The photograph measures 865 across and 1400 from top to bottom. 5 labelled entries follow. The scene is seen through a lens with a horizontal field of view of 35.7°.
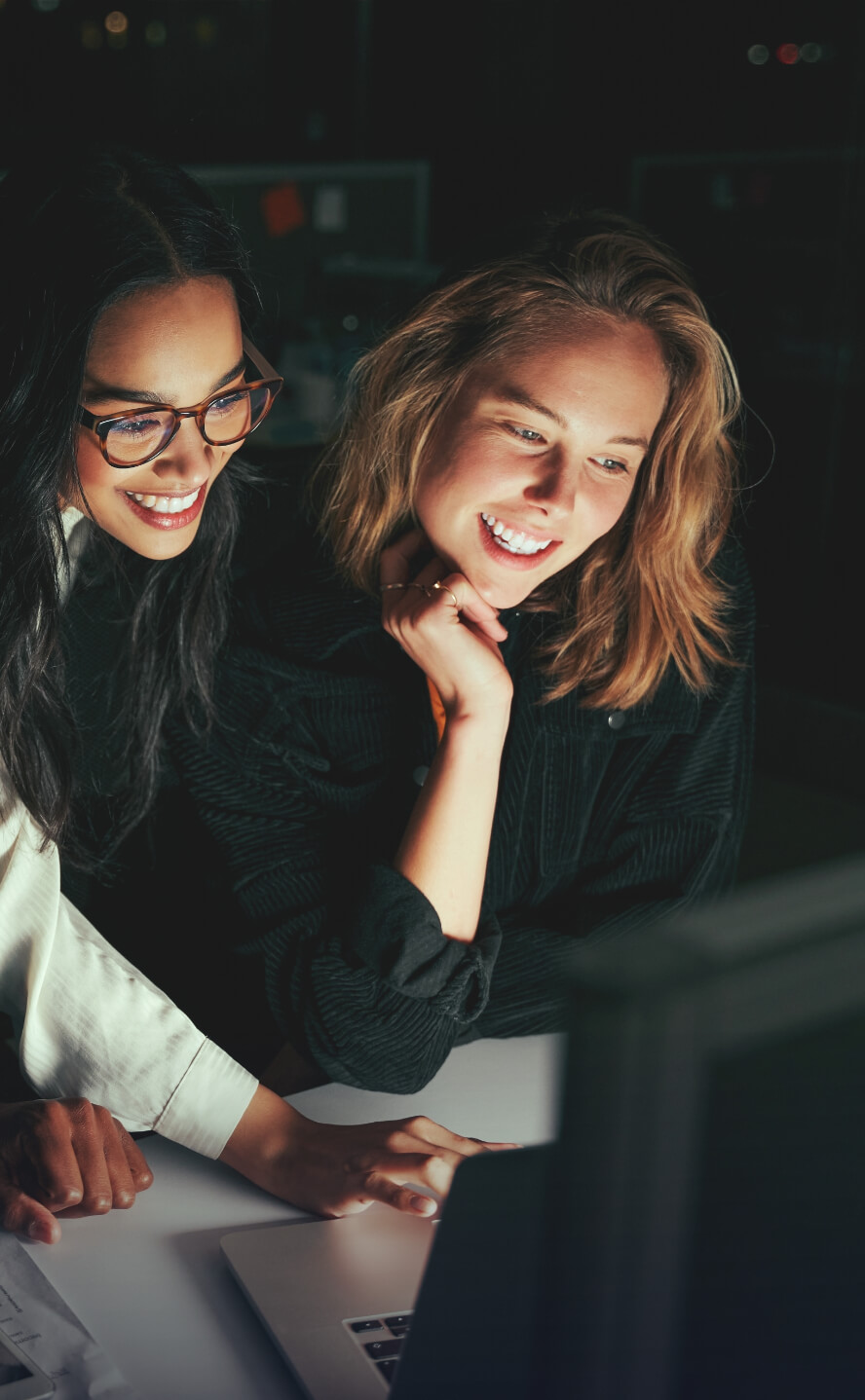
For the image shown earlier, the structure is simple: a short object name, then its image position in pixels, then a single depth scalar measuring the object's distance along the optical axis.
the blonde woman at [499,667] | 1.23
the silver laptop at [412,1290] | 0.48
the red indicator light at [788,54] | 4.12
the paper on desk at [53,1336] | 0.74
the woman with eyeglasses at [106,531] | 0.97
